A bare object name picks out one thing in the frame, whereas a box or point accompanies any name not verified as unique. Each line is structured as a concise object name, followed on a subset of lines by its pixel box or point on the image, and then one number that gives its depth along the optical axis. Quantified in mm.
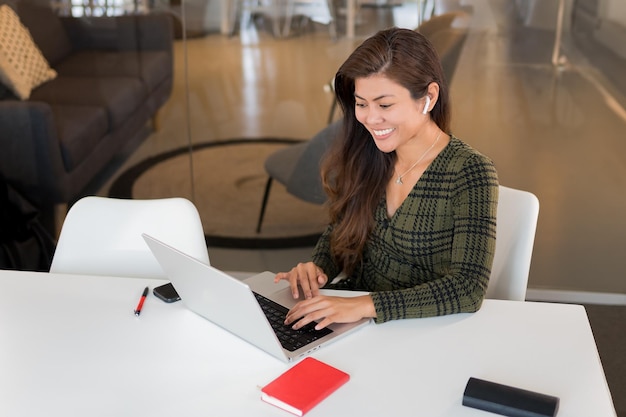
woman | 1934
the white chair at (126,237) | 2400
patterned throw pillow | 3619
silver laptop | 1683
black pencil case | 1543
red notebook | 1583
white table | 1606
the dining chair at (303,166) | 3672
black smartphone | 2025
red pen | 1971
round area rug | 3811
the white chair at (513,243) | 2275
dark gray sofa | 3676
